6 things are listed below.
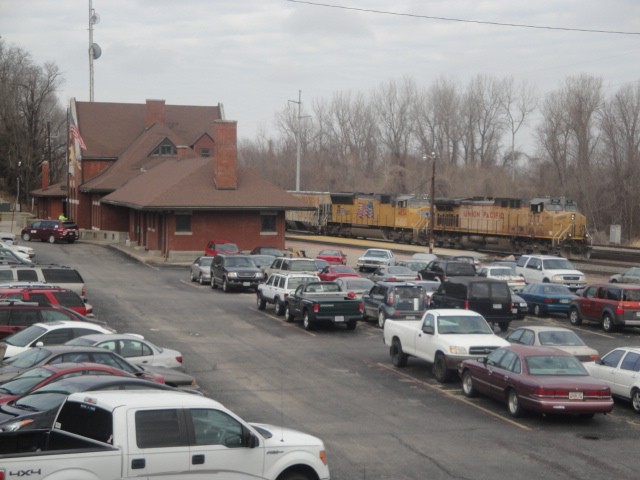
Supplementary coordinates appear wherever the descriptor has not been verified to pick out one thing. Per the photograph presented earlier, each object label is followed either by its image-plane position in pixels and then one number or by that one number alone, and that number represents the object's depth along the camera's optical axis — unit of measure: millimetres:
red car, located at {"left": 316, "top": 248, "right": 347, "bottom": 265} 52488
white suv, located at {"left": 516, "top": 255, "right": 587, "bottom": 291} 42125
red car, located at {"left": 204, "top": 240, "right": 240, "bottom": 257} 50781
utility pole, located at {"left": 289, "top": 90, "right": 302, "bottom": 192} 88625
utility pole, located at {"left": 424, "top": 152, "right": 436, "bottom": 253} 58838
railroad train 60281
